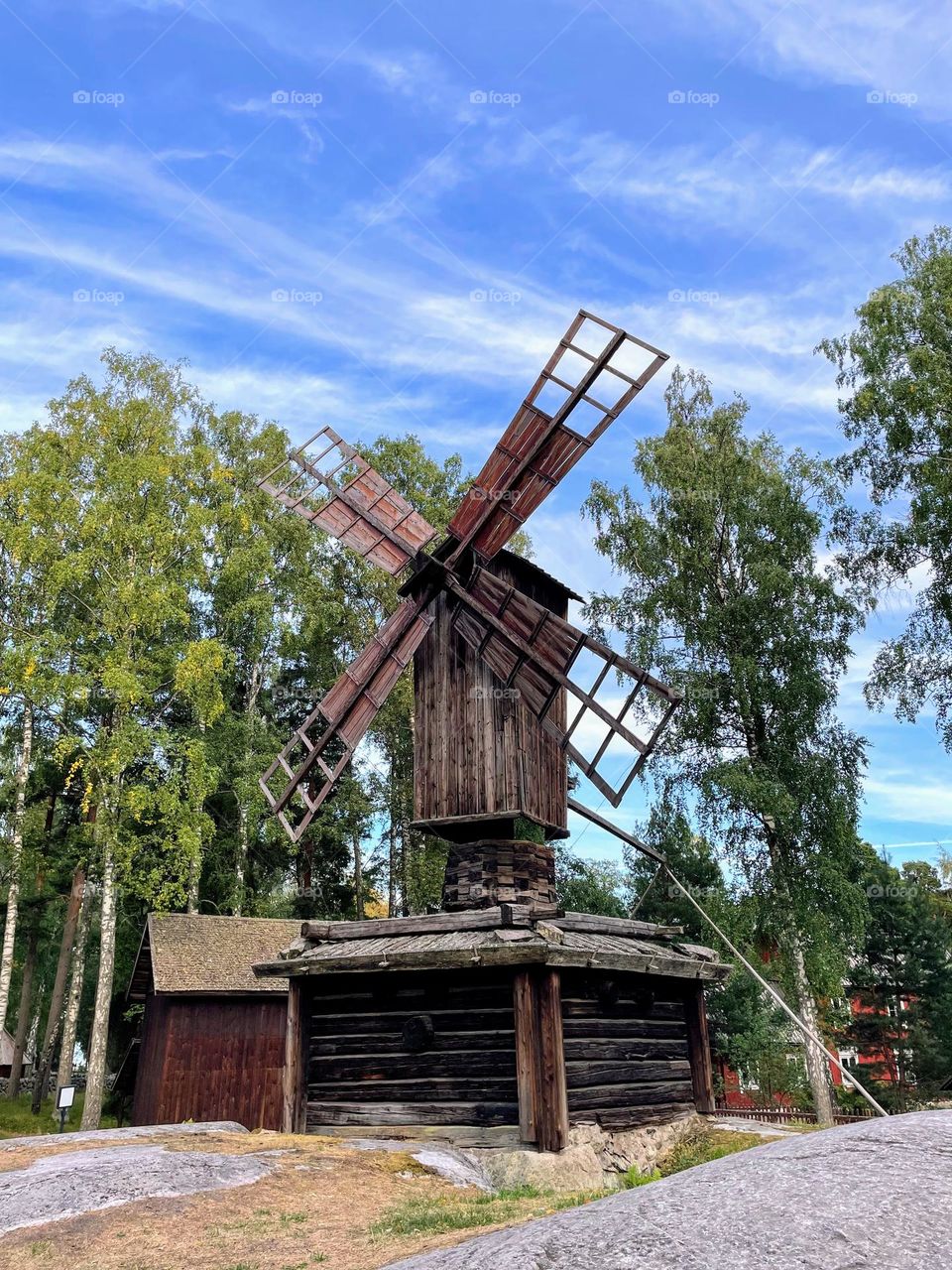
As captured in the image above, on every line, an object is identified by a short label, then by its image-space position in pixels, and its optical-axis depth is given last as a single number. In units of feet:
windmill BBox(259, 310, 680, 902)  42.29
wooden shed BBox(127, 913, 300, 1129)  69.00
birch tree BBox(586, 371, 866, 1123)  62.34
